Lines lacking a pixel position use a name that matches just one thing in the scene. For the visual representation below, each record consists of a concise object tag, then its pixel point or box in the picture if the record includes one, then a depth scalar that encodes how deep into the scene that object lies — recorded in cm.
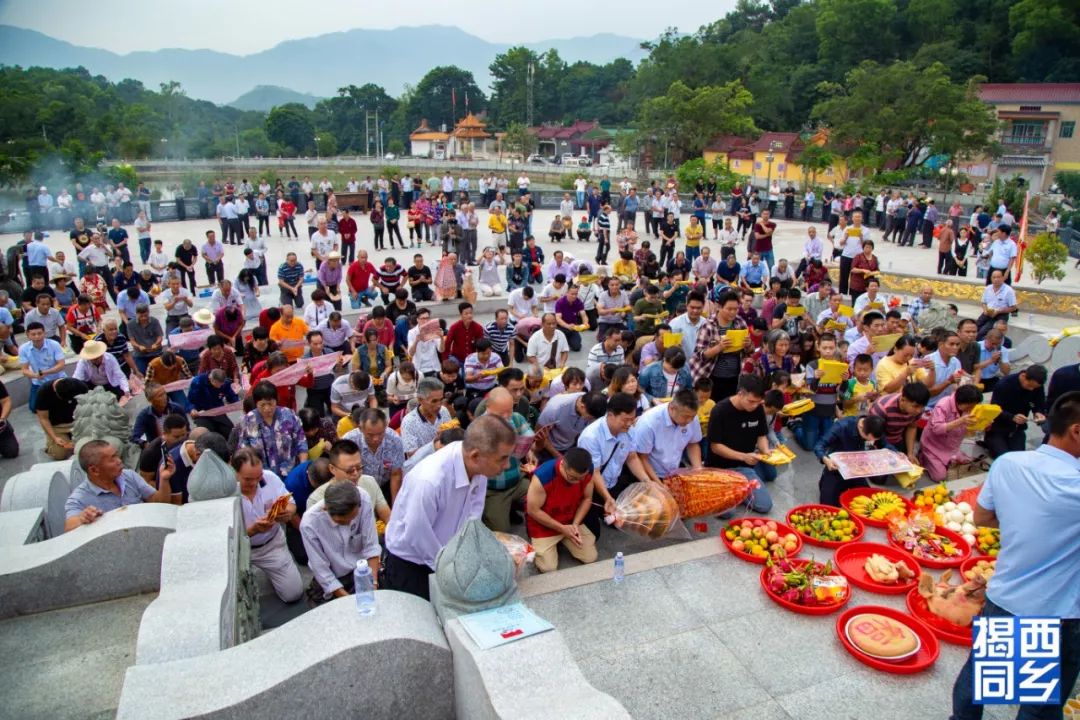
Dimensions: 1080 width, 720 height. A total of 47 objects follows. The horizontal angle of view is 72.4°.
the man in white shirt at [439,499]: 407
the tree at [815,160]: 4209
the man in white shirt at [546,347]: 980
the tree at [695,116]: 5275
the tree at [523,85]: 9750
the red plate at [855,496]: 705
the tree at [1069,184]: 4304
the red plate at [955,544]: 613
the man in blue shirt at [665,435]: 662
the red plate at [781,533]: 612
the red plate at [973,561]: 609
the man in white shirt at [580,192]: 2904
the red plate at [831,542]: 639
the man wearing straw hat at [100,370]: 901
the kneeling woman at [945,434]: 777
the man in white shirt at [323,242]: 1609
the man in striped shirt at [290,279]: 1421
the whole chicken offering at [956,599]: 519
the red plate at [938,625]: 516
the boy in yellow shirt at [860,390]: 877
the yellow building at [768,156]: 4956
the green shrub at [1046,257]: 1592
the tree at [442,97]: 11325
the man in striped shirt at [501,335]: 1075
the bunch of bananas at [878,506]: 687
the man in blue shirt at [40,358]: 938
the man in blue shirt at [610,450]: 639
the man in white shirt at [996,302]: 1145
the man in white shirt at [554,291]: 1309
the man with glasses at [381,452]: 662
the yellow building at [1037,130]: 4966
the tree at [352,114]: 11381
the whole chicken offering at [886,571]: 582
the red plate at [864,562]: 576
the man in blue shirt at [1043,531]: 373
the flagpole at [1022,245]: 1550
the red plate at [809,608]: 542
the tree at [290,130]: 10231
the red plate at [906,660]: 486
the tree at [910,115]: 4038
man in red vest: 611
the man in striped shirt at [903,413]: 751
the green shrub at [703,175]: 3475
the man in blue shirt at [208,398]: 827
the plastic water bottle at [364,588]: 345
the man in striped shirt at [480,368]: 911
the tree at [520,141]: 7675
